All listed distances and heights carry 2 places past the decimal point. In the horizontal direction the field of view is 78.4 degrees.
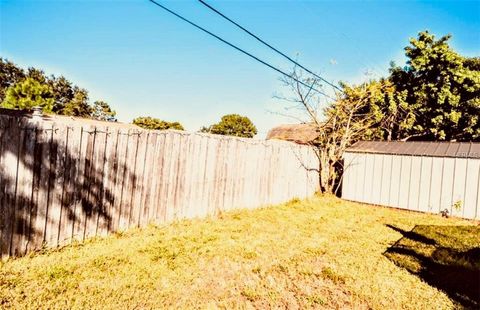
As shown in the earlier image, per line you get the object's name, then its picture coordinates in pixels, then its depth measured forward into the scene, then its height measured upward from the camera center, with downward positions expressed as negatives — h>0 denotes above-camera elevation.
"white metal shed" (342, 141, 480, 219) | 9.82 -0.20
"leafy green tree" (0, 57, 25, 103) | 47.09 +10.14
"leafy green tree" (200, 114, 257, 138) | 66.88 +6.40
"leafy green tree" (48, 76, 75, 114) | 51.43 +8.87
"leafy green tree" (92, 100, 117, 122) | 54.28 +6.03
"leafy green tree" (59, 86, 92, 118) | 49.00 +6.24
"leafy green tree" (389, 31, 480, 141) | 13.33 +3.86
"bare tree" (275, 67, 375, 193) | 12.78 +1.60
